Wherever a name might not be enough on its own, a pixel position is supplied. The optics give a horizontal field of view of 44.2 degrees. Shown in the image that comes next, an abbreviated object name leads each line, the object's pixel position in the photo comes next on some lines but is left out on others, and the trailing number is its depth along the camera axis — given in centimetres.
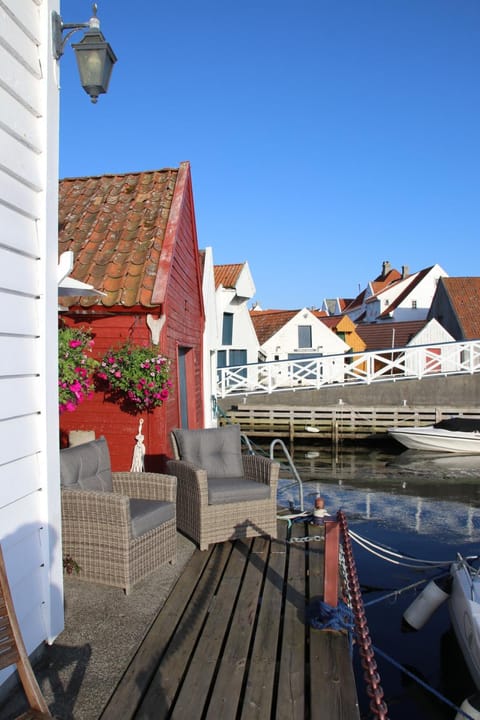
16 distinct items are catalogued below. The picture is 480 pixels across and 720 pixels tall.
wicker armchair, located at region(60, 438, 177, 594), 429
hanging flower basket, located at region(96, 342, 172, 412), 705
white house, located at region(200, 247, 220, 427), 1211
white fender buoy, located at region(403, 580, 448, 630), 529
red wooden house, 737
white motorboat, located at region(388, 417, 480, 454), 1587
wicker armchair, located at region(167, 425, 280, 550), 536
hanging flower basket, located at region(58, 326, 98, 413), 518
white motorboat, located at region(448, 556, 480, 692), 422
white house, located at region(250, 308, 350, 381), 3284
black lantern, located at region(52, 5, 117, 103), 376
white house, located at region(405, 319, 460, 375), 3369
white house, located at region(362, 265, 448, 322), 4528
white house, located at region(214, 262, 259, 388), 2436
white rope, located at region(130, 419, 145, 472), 725
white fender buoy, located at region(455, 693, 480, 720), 385
